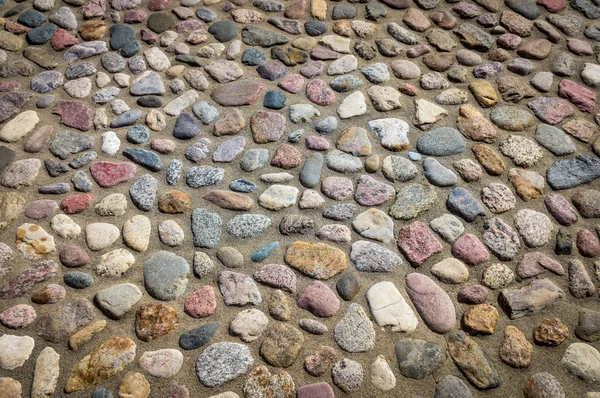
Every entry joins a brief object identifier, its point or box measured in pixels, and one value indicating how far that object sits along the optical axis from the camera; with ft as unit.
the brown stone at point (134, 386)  4.89
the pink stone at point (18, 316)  5.27
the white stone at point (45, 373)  4.85
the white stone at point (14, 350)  5.02
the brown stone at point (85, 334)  5.15
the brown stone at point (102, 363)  4.93
